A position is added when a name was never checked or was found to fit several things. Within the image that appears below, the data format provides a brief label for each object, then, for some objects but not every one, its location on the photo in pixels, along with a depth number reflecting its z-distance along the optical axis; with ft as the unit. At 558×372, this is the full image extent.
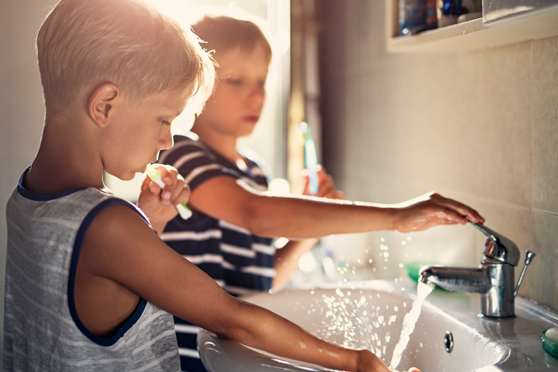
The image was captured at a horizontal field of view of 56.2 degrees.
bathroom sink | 1.86
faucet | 2.33
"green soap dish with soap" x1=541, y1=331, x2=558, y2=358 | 1.89
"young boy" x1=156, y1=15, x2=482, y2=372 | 2.60
